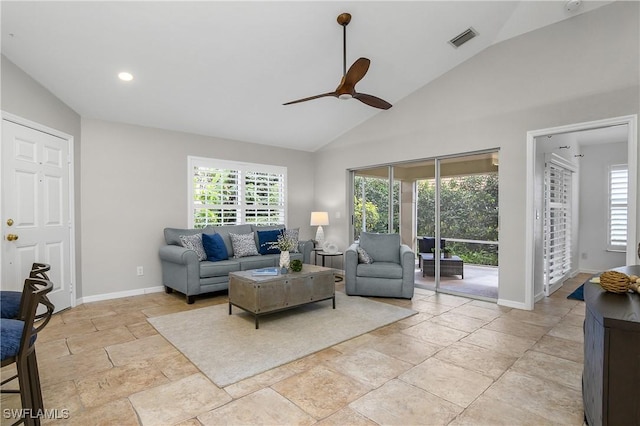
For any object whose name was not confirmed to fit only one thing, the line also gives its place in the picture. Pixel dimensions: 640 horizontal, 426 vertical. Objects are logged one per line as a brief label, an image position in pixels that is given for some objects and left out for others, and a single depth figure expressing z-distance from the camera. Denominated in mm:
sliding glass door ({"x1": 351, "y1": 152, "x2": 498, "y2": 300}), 4797
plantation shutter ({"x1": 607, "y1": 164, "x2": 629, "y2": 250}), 6215
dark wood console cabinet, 1407
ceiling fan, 3068
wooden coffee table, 3590
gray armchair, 4691
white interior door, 3352
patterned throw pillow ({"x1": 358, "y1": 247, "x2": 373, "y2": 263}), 4956
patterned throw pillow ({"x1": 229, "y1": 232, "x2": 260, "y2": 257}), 5328
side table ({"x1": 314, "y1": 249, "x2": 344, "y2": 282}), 6170
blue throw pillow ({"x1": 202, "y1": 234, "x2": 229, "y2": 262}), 4867
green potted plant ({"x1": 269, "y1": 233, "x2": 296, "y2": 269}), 4184
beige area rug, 2760
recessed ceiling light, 3820
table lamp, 6492
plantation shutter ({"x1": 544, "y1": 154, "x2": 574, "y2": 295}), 4910
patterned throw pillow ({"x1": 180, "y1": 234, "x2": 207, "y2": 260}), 4793
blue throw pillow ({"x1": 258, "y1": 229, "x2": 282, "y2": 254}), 5613
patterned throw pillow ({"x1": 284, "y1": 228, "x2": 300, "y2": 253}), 5809
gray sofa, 4484
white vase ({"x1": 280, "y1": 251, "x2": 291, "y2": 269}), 4191
